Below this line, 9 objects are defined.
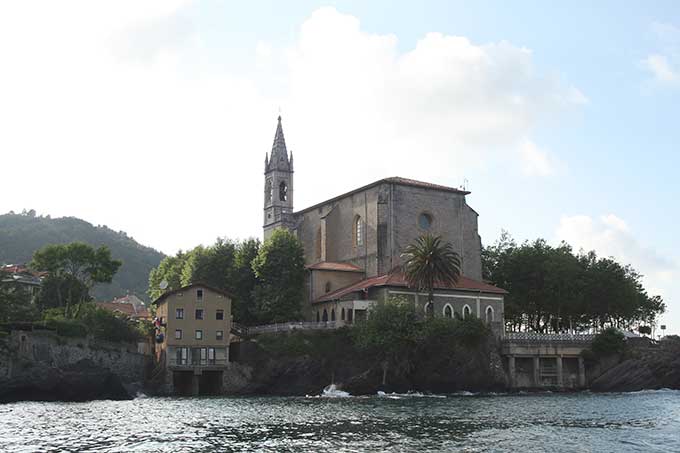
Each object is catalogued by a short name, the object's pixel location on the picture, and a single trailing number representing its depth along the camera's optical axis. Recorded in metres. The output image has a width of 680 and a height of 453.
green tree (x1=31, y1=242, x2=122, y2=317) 87.94
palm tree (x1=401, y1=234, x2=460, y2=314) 80.19
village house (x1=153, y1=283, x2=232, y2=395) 74.81
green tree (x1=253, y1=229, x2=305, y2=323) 84.38
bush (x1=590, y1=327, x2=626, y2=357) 83.06
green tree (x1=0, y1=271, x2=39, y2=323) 67.81
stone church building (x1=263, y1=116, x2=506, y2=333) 84.44
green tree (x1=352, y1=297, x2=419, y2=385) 73.12
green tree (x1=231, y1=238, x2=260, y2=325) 86.19
